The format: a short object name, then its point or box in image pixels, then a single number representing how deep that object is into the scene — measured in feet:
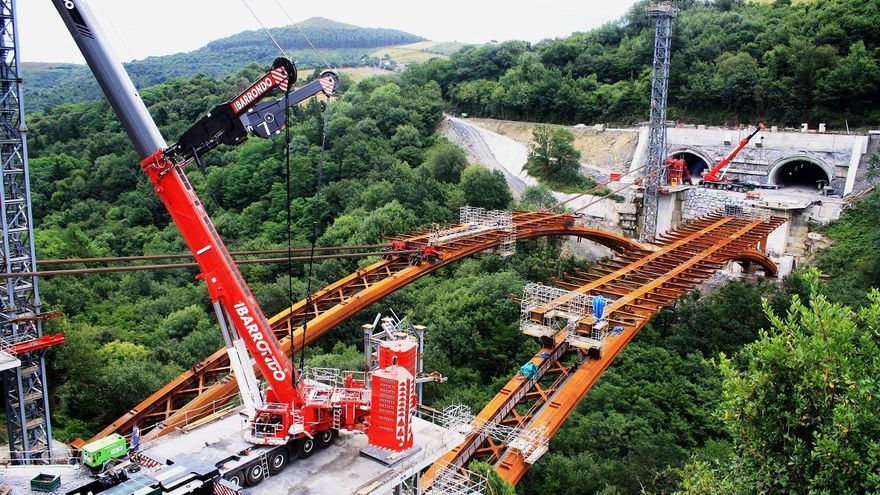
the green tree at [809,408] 35.04
